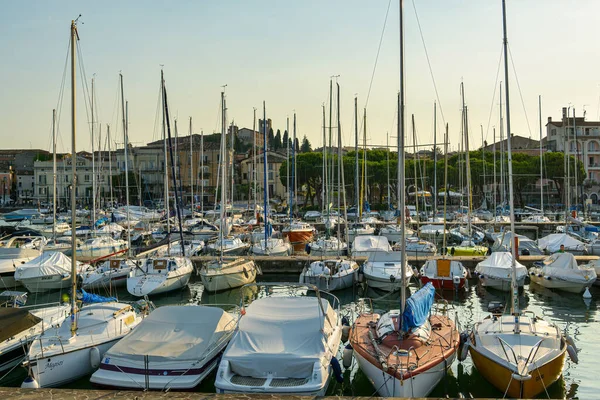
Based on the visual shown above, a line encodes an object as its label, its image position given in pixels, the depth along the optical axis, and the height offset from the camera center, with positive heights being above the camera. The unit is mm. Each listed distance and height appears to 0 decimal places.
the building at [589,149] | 87625 +5327
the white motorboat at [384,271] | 25031 -3891
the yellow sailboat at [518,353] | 12305 -3985
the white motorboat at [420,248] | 34200 -3899
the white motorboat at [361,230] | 44034 -3530
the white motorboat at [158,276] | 24734 -3891
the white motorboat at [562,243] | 35625 -4056
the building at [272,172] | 97438 +3135
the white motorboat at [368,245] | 32906 -3503
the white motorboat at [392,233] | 45366 -3843
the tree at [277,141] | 132125 +11593
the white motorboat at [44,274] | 26484 -3813
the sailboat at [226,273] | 25859 -3953
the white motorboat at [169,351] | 12680 -3883
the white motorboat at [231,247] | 36031 -3756
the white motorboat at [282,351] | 11797 -3750
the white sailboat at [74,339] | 13578 -3892
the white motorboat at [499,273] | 25531 -4121
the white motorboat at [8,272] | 27769 -3875
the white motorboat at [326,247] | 34031 -3710
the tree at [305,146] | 136438 +10586
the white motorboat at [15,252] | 28828 -2992
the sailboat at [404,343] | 12031 -3883
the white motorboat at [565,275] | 25141 -4255
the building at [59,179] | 99750 +2862
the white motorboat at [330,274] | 25516 -4035
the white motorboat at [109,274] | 26078 -3900
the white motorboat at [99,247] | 35094 -3473
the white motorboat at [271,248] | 34750 -3740
